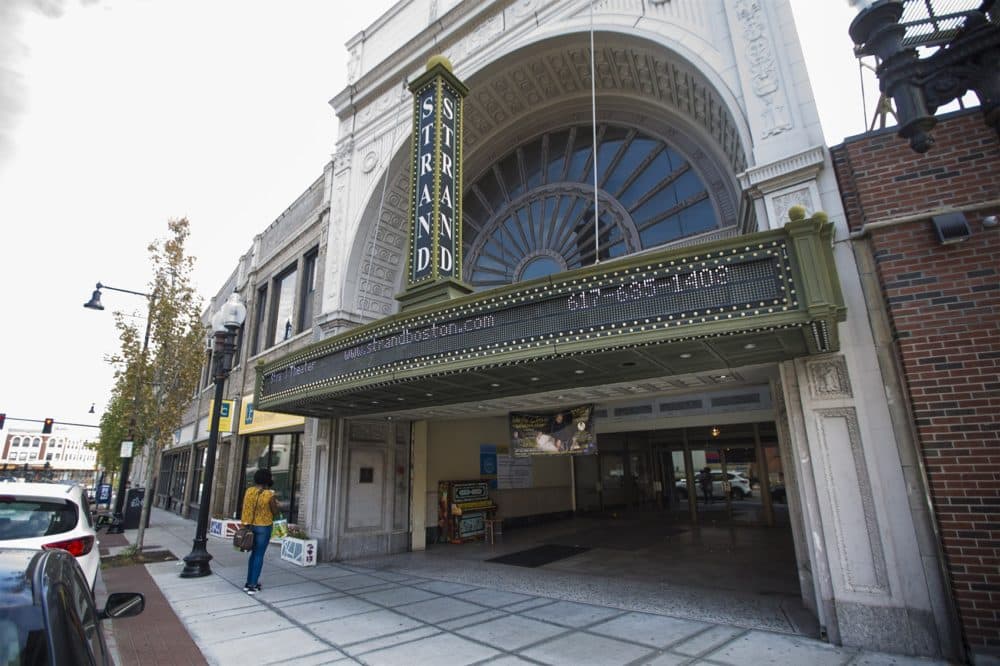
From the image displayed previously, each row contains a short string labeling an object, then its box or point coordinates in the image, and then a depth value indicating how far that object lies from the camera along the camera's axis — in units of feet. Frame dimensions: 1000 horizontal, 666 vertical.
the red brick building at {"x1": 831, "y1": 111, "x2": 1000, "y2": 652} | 14.92
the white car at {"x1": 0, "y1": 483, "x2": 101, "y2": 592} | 16.51
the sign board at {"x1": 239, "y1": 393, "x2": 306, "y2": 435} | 43.55
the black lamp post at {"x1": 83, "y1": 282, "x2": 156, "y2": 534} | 41.42
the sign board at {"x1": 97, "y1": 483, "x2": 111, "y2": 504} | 70.13
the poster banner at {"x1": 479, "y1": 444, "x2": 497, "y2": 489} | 46.88
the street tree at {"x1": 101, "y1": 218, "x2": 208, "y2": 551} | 40.14
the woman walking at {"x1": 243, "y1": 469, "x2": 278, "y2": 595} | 24.40
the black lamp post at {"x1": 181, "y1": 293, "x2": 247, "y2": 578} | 29.53
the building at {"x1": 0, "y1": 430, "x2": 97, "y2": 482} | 321.93
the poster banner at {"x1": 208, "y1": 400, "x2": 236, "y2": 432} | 47.11
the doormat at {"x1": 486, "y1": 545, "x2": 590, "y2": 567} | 32.81
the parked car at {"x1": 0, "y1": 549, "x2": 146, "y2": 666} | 5.59
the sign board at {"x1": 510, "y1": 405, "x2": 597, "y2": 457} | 33.19
